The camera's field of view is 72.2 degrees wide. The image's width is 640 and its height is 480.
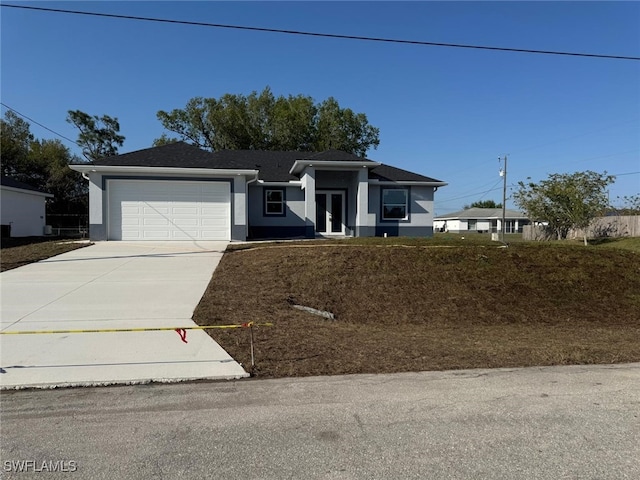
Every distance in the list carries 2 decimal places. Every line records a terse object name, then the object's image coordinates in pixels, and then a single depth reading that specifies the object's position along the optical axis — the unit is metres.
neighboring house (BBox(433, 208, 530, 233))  69.38
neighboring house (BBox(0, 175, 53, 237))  23.88
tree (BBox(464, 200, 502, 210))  109.93
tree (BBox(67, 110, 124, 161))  45.26
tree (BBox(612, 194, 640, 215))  37.06
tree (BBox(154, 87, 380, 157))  39.25
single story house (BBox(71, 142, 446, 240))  17.78
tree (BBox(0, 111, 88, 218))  38.28
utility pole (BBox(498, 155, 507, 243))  41.90
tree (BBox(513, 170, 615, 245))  27.34
